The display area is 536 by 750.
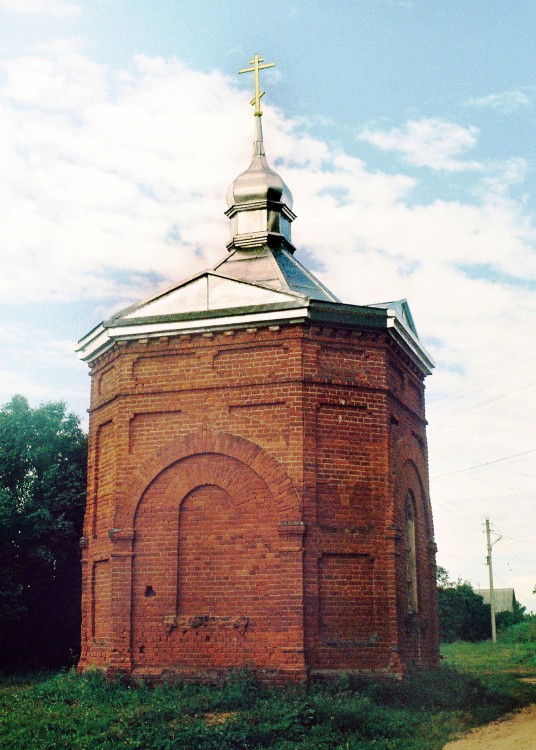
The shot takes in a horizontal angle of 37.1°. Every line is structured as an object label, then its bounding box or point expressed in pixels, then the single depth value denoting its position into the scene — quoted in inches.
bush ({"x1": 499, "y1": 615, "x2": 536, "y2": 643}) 1469.0
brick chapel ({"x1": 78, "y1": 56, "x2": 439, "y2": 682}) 499.5
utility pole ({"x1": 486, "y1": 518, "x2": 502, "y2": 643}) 1571.6
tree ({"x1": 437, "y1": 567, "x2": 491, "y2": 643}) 1620.3
